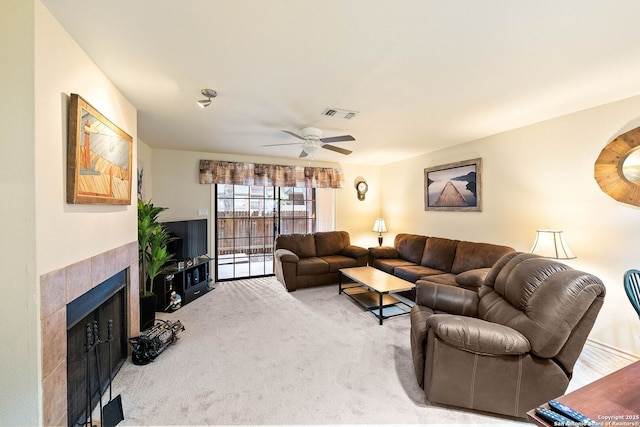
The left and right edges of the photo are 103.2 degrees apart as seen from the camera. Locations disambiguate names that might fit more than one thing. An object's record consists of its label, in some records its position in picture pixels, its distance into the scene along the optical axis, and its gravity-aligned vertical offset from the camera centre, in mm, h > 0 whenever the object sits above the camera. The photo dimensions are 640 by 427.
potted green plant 2808 -495
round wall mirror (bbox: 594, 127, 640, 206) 2332 +409
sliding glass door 4949 -245
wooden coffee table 3172 -1279
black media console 3355 -1043
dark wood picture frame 3820 +401
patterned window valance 4625 +723
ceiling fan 3080 +897
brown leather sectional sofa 3312 -753
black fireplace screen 1545 -920
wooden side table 922 -753
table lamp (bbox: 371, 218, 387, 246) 5547 -371
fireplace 1280 -581
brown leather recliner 1499 -847
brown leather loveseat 4266 -879
